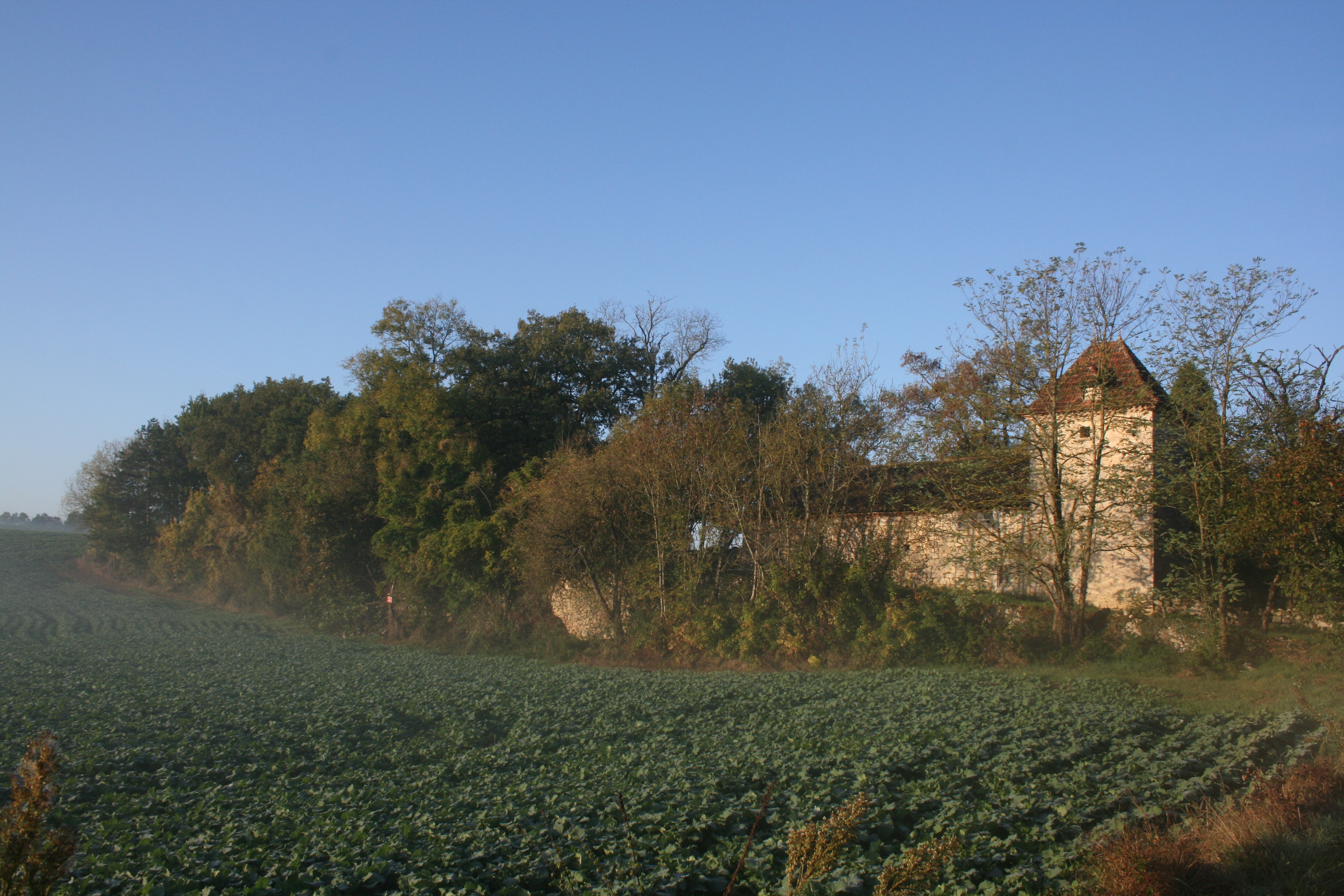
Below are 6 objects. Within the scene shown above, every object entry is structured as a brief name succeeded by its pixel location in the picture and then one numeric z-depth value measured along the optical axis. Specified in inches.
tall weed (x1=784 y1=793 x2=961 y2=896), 161.9
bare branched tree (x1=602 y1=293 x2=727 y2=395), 1509.6
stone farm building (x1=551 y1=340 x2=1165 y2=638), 747.4
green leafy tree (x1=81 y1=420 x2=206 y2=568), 2023.9
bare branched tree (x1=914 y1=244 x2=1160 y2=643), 750.5
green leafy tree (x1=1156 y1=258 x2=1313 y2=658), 666.2
